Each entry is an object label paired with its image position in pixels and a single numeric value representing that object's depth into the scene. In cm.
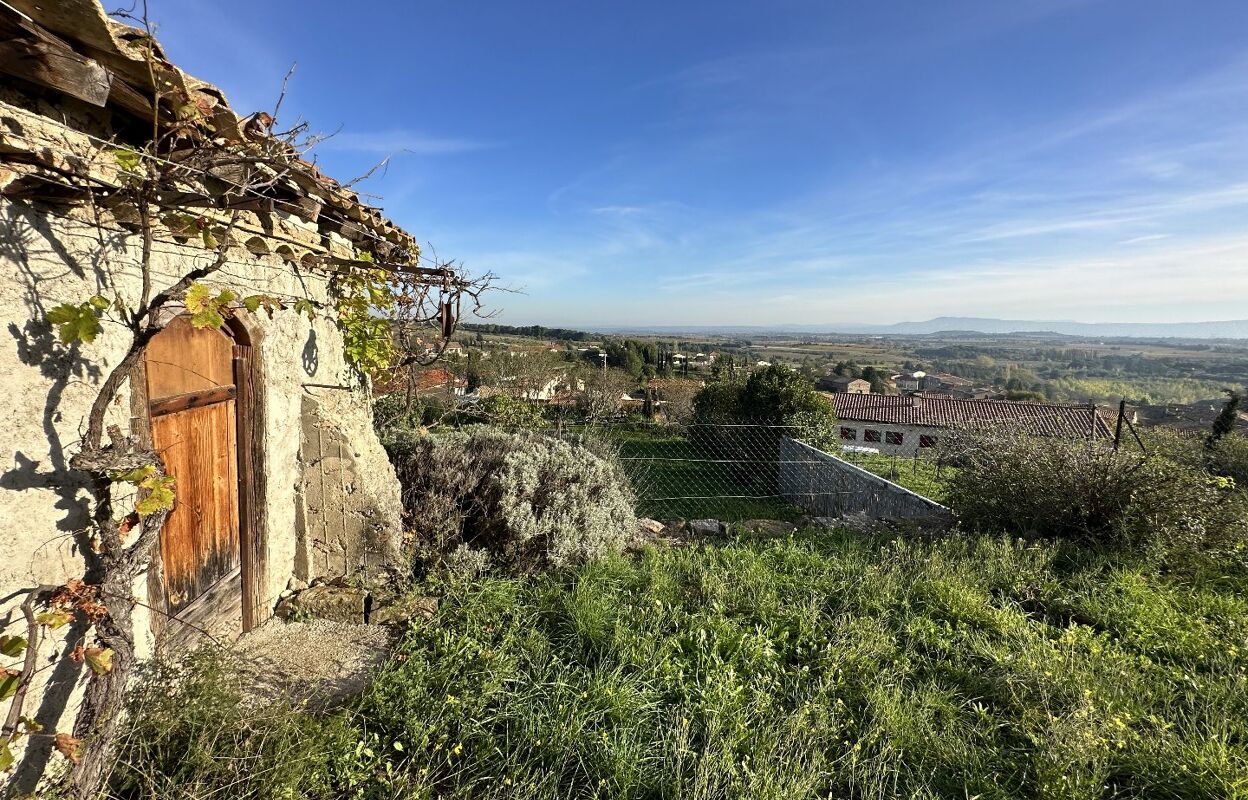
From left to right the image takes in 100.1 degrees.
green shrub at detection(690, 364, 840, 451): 1519
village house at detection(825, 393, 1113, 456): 2414
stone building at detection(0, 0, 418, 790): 190
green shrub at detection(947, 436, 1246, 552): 500
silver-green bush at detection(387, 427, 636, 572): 455
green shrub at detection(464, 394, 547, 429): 862
